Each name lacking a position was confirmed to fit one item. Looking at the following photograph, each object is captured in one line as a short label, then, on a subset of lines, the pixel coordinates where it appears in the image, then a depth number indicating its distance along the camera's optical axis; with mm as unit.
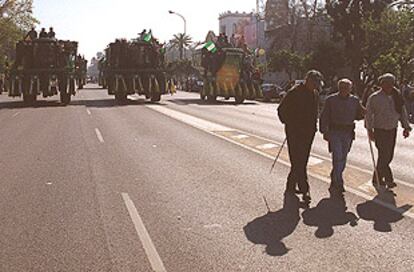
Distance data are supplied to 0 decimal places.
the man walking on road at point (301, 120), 9797
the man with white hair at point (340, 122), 10125
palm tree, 127325
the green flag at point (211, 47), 41606
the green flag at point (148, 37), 39388
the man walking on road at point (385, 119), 10906
